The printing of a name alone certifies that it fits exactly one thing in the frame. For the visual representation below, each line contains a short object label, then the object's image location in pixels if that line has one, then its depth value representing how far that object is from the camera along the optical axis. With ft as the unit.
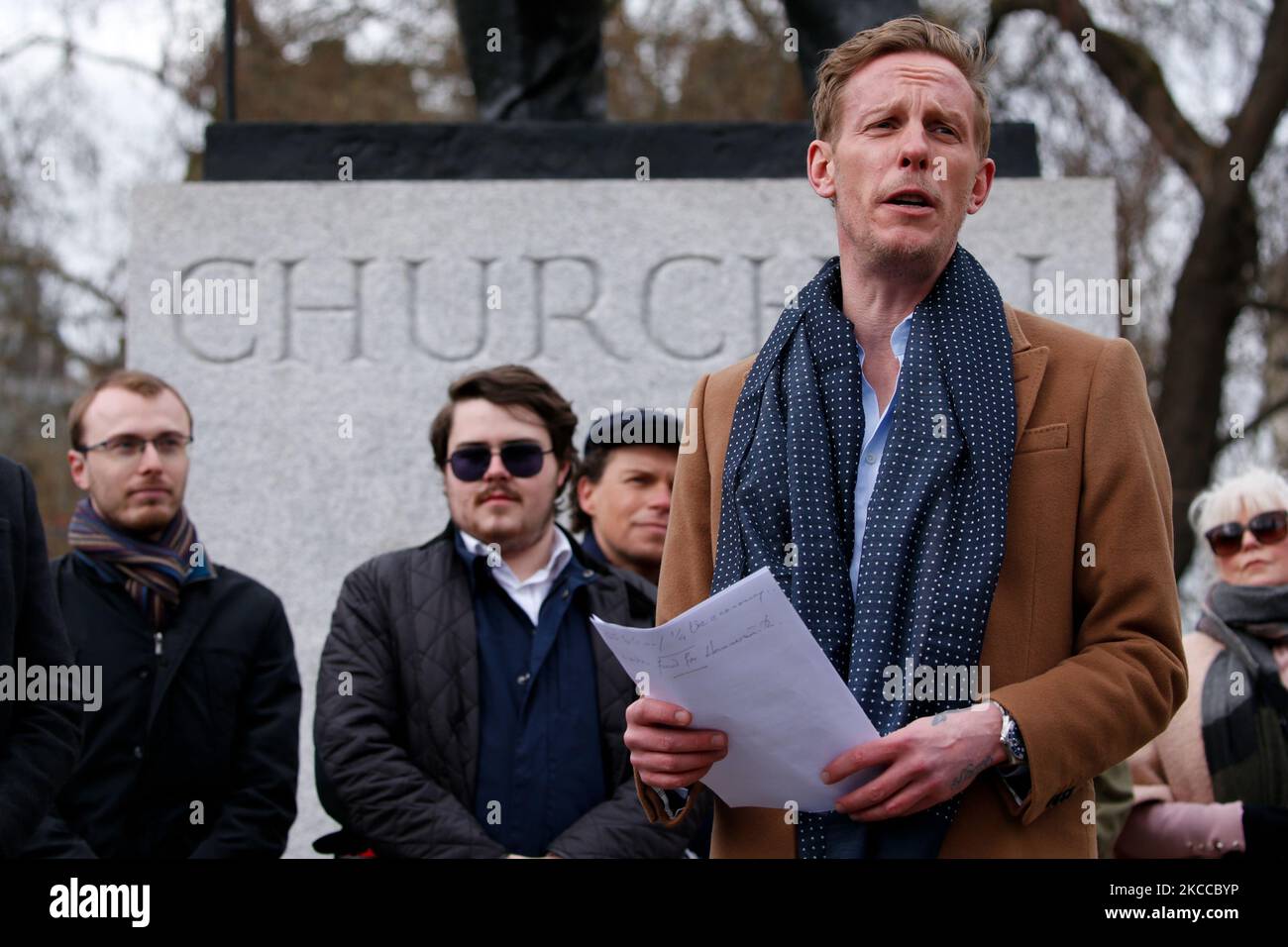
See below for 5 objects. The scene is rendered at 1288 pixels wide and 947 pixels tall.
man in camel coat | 7.62
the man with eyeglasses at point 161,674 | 12.51
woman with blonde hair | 13.99
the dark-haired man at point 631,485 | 14.32
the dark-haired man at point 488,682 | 11.91
